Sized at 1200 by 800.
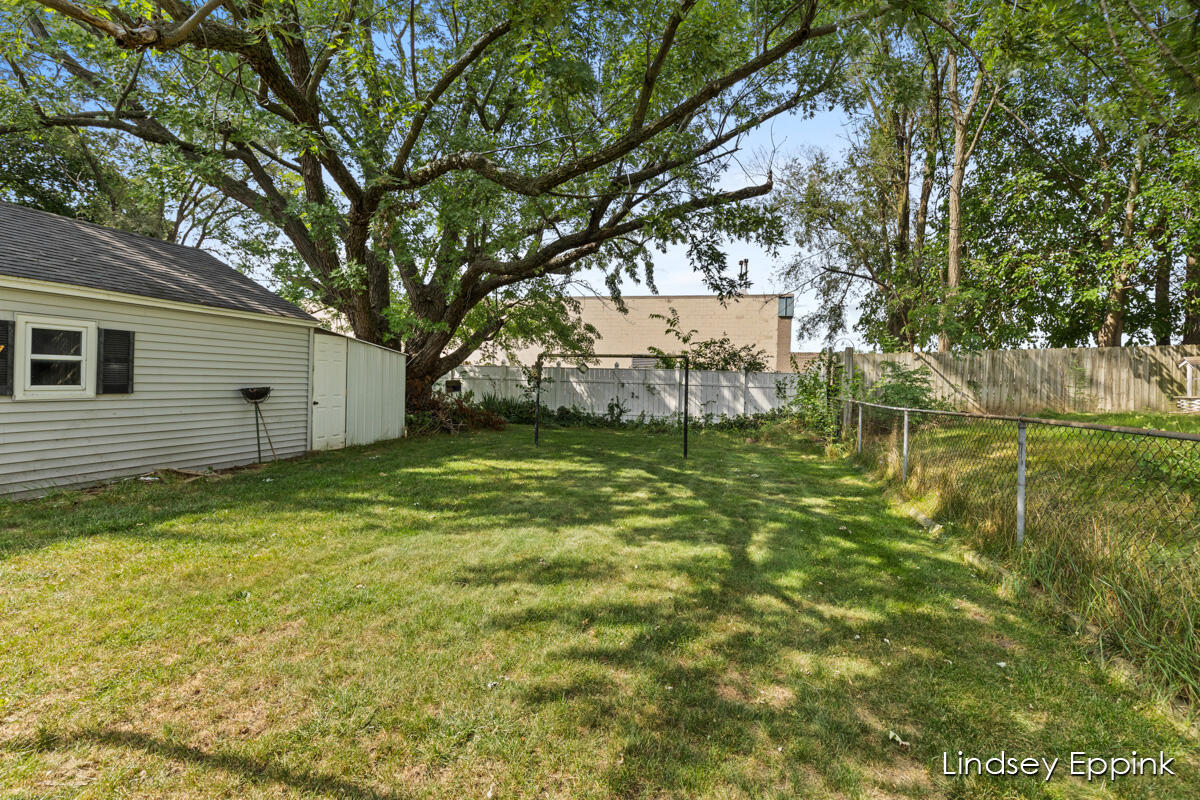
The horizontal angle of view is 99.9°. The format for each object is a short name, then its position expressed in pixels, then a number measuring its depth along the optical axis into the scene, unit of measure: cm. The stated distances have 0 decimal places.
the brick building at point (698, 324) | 2259
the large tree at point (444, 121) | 717
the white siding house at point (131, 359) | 561
